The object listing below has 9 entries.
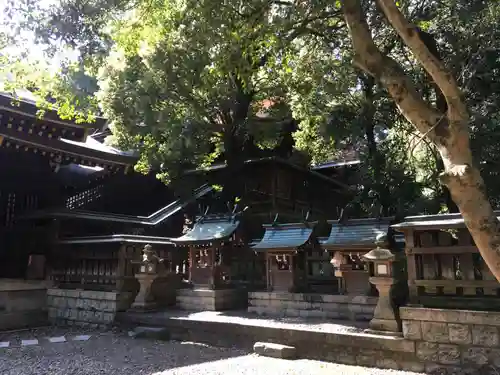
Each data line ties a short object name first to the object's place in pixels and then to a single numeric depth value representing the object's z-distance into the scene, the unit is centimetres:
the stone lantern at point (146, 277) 1120
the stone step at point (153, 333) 984
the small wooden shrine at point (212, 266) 1148
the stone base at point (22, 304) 1184
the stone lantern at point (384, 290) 756
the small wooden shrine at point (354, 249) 914
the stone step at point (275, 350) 788
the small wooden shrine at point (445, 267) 689
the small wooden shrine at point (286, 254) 1037
